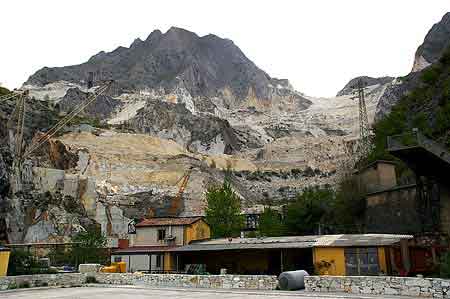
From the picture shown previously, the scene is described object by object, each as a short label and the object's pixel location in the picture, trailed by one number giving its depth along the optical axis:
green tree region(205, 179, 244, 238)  52.44
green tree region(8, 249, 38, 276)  31.83
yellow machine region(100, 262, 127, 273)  34.03
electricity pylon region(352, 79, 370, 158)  85.51
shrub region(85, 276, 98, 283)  31.78
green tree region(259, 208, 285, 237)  51.56
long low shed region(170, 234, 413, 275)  26.84
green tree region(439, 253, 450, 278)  19.70
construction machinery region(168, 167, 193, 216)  86.11
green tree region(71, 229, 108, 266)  49.59
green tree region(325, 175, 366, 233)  46.62
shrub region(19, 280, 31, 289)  29.49
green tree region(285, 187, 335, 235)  51.16
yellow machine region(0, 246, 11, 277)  30.00
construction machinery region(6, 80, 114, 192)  74.44
